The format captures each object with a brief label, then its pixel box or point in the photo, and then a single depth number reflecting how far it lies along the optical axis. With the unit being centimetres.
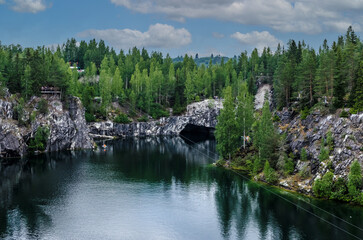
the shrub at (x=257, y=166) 9012
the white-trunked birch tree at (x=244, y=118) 10400
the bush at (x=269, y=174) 8306
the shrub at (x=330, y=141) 7644
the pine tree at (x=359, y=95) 7694
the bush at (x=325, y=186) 7100
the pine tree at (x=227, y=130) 9912
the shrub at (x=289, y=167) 8181
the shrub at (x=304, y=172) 7807
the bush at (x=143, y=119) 16912
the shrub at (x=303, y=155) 8062
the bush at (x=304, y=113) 9206
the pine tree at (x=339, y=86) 8288
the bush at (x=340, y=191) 6950
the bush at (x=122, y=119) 16288
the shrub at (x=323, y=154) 7512
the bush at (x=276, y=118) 10556
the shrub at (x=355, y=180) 6712
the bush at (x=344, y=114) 7850
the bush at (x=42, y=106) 12094
